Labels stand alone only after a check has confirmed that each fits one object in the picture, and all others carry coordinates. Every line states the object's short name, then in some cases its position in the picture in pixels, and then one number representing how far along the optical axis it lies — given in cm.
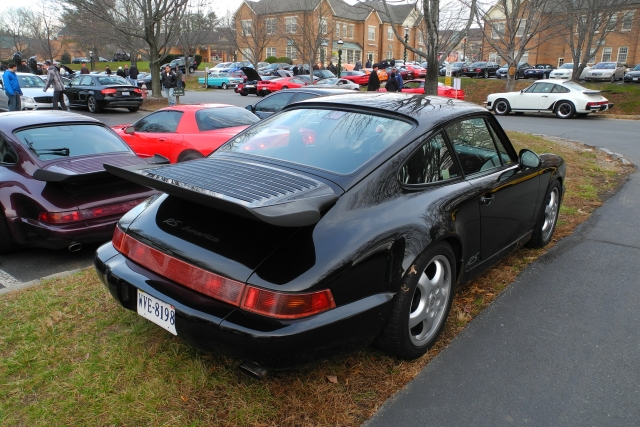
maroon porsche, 465
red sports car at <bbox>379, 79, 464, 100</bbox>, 2105
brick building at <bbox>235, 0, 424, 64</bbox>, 3712
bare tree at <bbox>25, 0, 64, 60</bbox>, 4903
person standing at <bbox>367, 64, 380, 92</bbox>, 2044
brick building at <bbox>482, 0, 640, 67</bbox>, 4843
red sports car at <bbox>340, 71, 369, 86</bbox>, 3591
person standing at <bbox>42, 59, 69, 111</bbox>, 1599
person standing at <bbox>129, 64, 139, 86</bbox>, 3373
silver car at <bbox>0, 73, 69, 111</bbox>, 1739
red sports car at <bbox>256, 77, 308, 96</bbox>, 2938
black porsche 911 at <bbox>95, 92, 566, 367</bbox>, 234
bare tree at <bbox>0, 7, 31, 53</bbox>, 6073
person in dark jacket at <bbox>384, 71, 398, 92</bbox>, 1934
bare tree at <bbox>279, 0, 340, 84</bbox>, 3466
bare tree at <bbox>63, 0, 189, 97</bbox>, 1909
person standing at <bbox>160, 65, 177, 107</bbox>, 2069
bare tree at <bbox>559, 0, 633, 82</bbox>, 2353
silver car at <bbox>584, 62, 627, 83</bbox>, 3538
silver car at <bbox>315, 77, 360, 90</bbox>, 2780
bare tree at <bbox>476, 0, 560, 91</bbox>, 2117
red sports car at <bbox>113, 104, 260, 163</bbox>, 762
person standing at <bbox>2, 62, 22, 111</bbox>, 1422
